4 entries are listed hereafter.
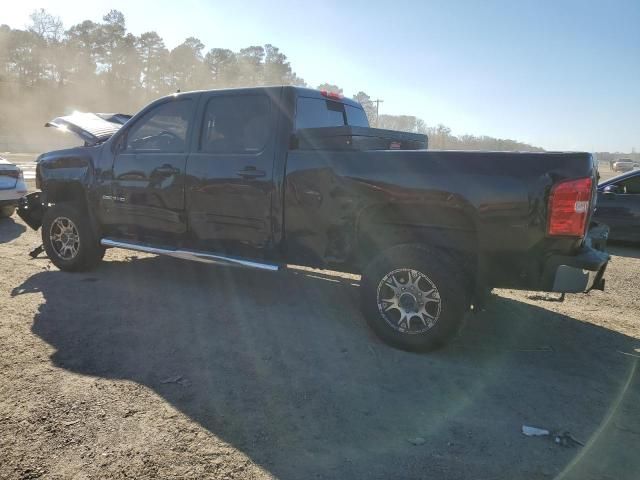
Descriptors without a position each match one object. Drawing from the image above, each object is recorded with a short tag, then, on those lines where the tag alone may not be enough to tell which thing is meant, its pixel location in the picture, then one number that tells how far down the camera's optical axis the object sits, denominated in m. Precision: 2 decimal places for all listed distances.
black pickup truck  3.45
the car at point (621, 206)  8.57
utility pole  69.75
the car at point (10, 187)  9.17
